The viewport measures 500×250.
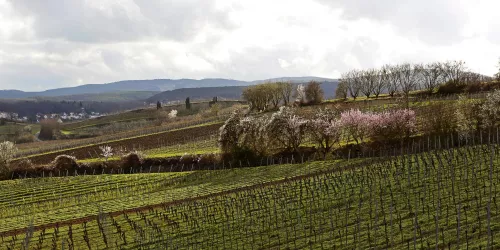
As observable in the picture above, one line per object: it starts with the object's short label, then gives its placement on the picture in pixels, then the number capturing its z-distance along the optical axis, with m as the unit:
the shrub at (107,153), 79.97
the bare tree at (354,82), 137.52
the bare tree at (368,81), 137.54
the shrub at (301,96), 131.50
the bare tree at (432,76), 123.72
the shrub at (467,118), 59.60
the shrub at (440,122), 62.34
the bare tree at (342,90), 137.44
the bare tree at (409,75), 136.32
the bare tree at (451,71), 126.99
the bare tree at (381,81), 138.69
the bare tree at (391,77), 138.82
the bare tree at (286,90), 142.71
